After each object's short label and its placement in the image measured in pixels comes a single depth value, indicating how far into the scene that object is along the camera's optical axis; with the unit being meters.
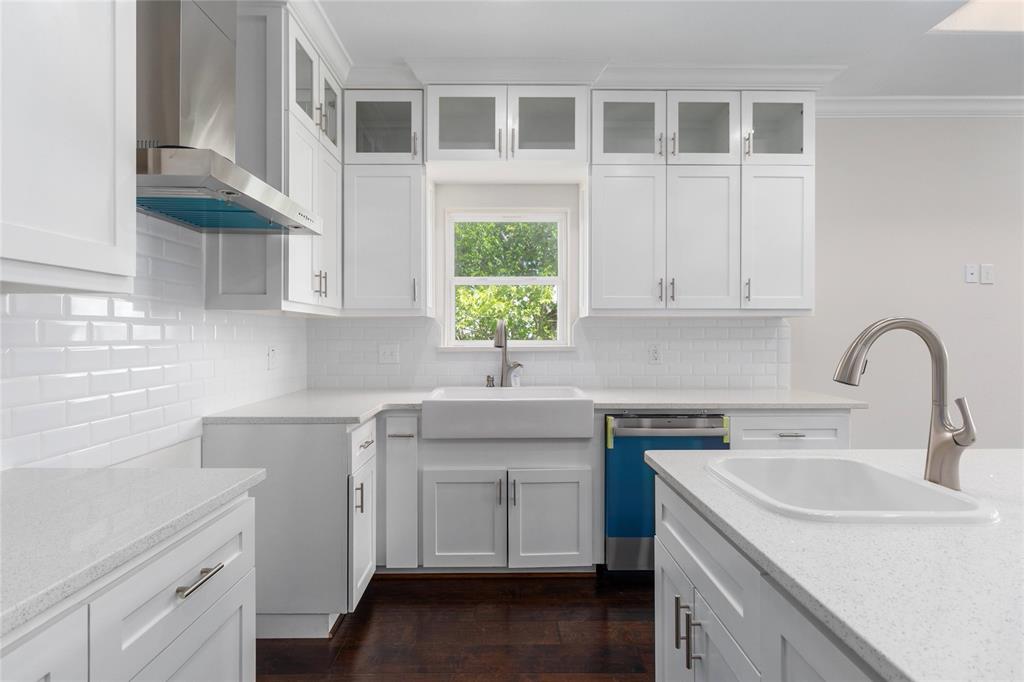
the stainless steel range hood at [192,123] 1.31
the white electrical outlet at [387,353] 3.14
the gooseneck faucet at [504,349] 3.01
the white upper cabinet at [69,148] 0.87
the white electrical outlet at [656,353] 3.18
